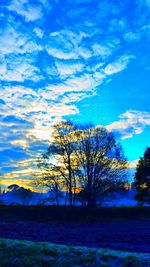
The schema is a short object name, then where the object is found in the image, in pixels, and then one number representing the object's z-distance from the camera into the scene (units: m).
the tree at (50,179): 31.68
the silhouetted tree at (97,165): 31.08
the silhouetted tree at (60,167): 31.76
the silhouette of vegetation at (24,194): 51.82
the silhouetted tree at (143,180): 31.05
